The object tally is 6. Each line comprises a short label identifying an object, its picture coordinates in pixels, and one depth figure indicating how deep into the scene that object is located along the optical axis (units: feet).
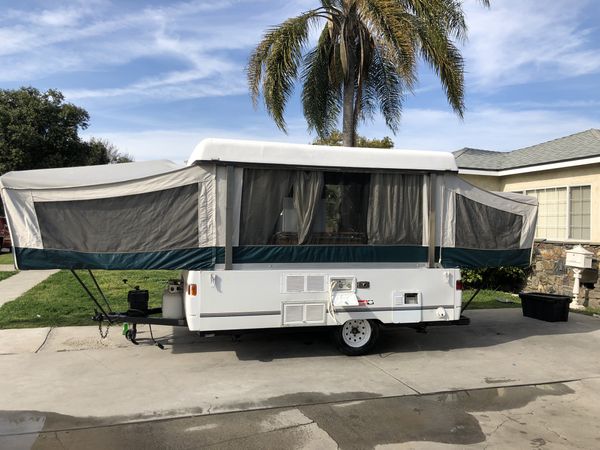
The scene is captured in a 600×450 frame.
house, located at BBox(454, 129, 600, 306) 39.06
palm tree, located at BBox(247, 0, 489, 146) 35.27
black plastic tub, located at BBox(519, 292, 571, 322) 29.99
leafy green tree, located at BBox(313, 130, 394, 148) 88.35
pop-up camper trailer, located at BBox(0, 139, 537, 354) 19.08
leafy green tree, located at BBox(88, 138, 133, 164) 99.12
